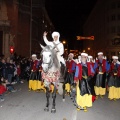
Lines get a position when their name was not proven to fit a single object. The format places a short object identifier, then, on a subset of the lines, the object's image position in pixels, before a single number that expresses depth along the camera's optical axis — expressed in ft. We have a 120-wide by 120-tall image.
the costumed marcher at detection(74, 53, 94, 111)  16.37
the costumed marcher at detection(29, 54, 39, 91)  25.80
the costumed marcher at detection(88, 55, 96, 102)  16.65
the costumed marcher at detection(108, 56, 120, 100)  20.93
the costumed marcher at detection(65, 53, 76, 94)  24.12
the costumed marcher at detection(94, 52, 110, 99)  21.88
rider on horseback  17.95
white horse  15.56
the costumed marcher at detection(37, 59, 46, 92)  25.58
